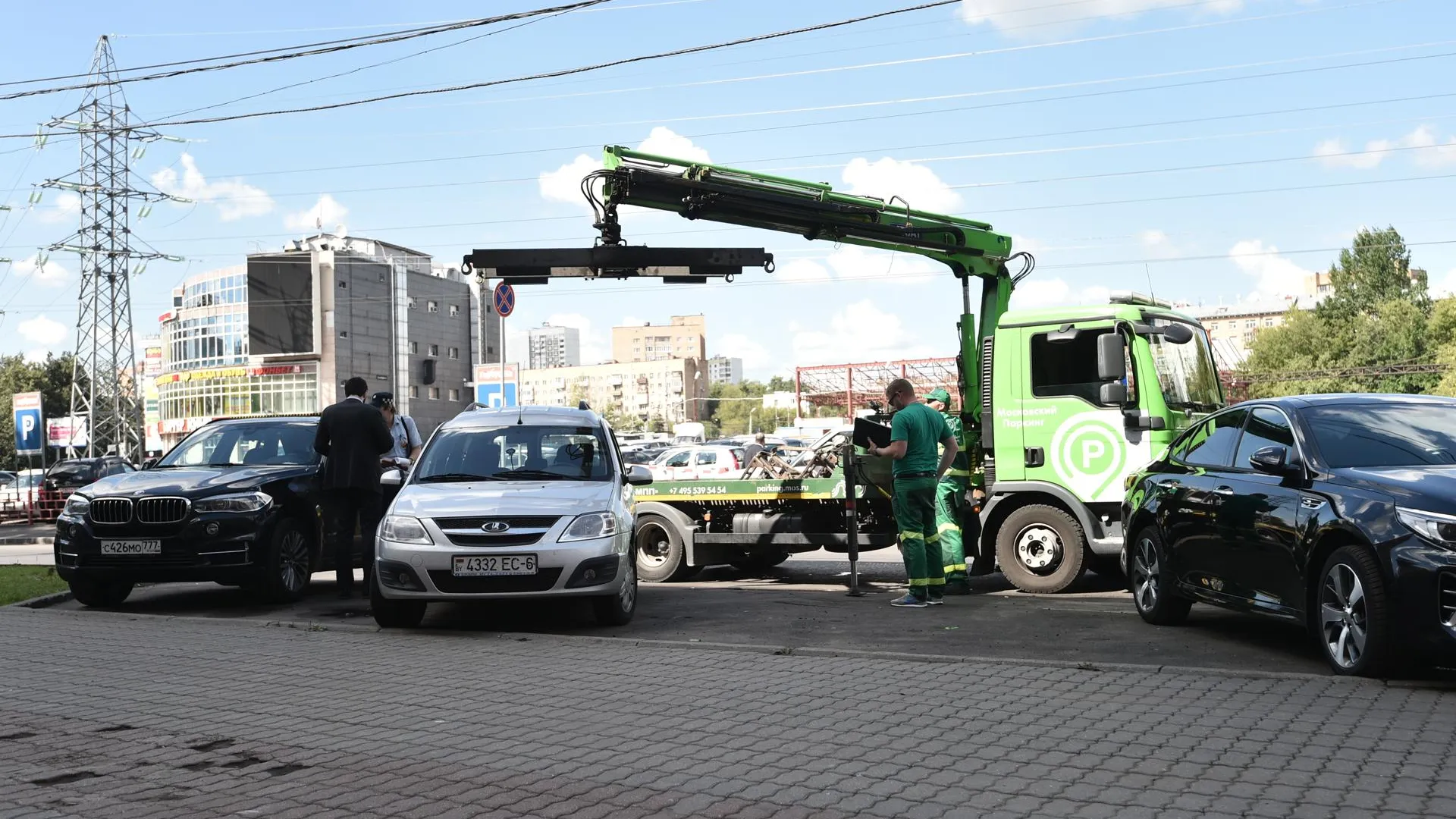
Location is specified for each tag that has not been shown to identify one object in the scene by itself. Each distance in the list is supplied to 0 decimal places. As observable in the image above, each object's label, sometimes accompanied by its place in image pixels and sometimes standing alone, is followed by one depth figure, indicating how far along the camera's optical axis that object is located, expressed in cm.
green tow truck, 1159
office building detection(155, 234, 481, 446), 8700
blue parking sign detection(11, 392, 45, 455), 3359
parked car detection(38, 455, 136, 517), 3944
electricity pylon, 4903
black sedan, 622
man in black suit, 1113
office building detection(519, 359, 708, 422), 17450
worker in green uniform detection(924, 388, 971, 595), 1208
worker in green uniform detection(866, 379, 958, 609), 1077
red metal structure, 8144
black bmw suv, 1085
